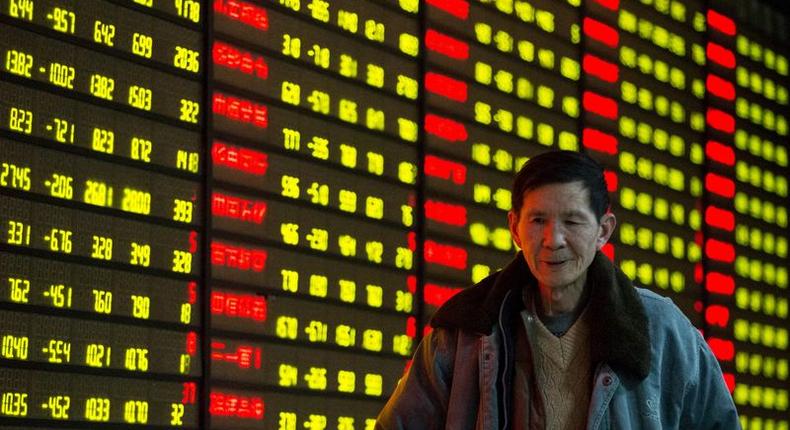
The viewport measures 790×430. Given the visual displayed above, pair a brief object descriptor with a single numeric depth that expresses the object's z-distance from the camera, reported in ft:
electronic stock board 20.44
